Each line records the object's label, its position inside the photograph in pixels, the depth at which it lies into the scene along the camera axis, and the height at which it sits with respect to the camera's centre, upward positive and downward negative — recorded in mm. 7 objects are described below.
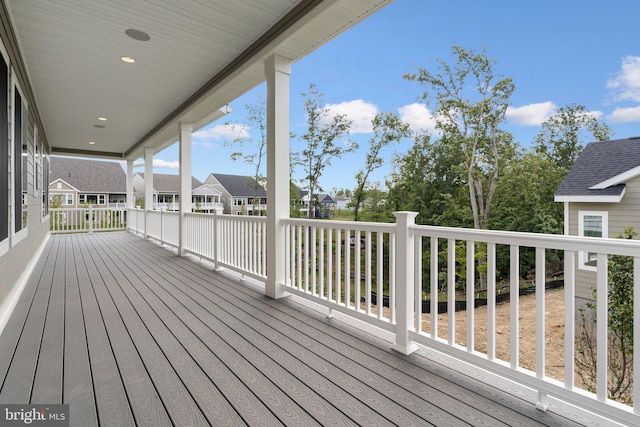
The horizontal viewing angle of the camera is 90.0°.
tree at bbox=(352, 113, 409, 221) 9766 +2151
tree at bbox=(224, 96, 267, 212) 12523 +2819
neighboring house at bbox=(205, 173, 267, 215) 19698 +1369
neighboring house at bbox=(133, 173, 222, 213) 22703 +1222
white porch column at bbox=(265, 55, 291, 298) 3426 +469
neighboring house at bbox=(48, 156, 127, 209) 21031 +1824
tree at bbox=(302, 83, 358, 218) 11055 +2500
